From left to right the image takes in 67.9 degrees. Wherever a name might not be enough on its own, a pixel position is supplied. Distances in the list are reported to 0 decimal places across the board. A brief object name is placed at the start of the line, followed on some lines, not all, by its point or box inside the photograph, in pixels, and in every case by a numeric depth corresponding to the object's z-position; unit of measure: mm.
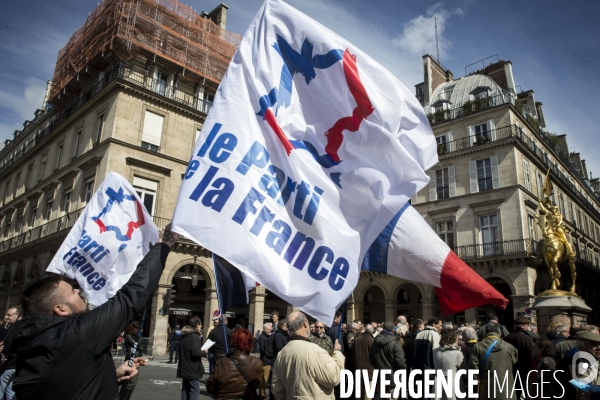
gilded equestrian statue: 15602
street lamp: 21391
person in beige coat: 3553
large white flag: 3365
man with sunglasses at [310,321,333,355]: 7293
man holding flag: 1997
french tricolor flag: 4098
